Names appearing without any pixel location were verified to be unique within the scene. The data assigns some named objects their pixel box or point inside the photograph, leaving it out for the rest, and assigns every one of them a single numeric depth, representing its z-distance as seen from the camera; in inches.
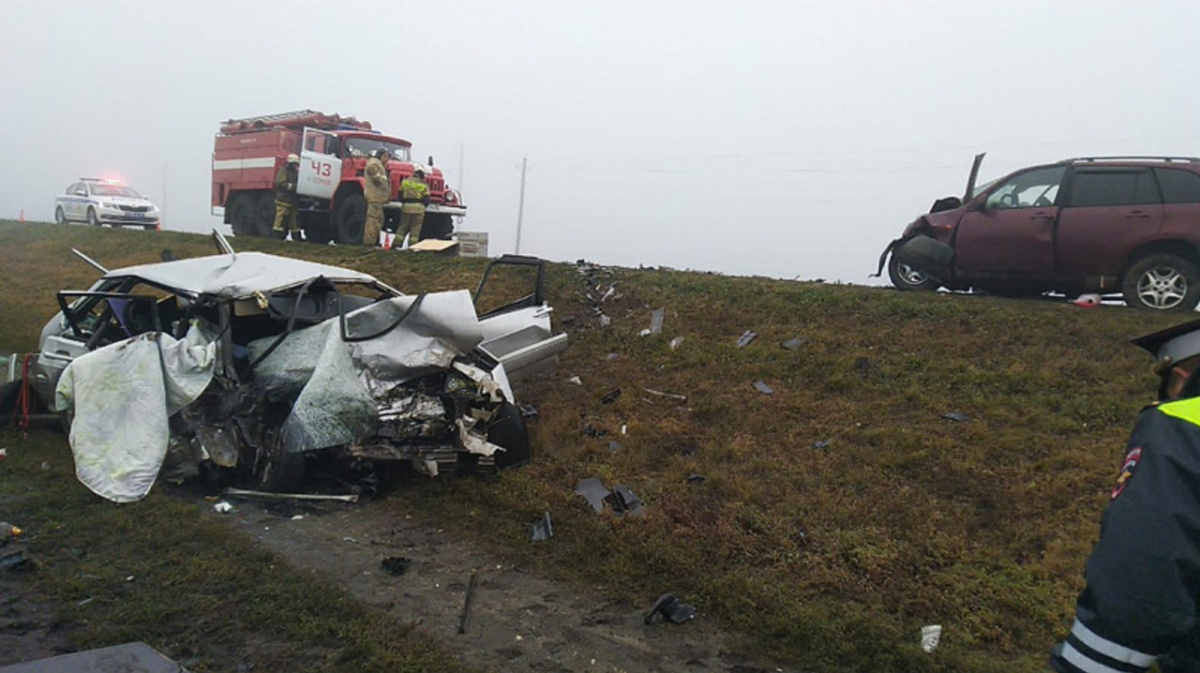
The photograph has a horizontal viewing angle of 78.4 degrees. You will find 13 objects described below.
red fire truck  533.0
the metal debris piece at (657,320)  310.6
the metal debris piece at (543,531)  173.2
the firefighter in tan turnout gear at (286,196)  534.9
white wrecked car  187.6
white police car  768.3
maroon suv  280.4
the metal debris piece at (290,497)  190.1
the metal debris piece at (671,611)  140.3
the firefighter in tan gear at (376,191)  486.9
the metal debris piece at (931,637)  132.8
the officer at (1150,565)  53.4
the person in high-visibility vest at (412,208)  487.8
